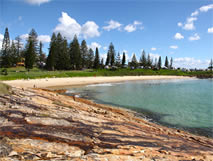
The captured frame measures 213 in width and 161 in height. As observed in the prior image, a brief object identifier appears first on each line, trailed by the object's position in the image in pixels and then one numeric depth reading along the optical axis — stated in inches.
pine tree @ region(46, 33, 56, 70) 2188.7
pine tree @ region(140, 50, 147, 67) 4190.5
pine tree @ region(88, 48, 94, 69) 3155.5
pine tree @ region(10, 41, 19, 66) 2289.6
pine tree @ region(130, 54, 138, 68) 3822.6
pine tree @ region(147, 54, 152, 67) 4395.4
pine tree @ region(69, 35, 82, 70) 2572.1
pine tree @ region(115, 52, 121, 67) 3644.2
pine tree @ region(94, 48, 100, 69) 2928.9
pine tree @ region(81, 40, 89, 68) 2883.9
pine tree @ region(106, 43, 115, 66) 3486.7
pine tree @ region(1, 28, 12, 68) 2203.5
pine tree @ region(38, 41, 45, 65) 2715.6
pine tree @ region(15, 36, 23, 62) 2658.2
